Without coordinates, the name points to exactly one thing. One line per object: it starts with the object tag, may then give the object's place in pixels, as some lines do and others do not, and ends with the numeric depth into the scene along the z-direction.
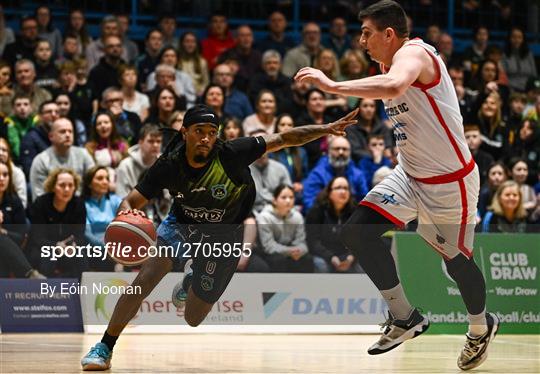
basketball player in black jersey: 8.38
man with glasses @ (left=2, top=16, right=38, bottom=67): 15.43
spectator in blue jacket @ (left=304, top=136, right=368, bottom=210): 14.07
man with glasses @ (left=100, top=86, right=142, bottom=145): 14.29
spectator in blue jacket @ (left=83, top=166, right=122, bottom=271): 12.50
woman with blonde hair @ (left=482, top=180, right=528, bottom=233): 13.62
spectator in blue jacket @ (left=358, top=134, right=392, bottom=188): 14.56
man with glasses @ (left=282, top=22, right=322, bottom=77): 16.75
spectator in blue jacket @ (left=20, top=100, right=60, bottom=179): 13.57
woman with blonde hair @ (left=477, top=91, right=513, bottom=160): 15.91
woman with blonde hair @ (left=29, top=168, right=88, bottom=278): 11.19
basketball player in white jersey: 8.01
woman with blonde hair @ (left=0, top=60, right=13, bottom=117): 14.23
